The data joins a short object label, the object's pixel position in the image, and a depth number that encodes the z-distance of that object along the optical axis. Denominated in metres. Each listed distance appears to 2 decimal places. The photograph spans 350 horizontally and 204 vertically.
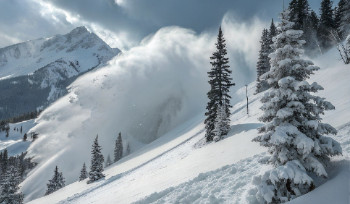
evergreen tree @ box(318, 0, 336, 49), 64.72
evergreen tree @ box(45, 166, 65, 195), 67.81
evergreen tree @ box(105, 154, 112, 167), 102.00
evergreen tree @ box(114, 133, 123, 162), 105.38
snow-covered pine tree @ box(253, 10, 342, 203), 9.49
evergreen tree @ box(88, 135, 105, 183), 45.83
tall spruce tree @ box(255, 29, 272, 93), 62.28
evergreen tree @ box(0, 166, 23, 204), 39.31
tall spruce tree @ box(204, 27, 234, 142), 38.81
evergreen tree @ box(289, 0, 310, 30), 64.68
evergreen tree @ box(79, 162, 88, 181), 66.21
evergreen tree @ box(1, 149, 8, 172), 111.75
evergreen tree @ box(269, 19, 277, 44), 66.45
